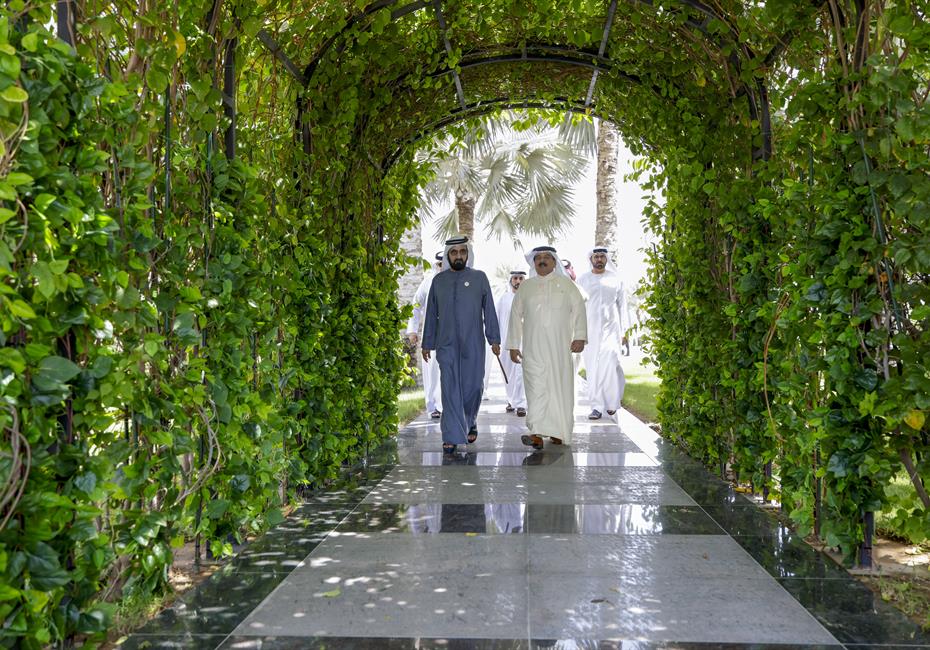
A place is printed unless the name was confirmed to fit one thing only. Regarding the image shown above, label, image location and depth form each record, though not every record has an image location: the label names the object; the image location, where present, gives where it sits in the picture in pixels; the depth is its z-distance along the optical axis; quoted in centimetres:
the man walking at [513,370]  1119
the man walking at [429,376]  1050
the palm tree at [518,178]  1955
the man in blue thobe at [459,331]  747
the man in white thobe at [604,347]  1000
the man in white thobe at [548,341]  762
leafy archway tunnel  248
